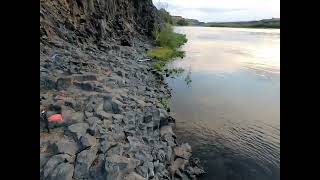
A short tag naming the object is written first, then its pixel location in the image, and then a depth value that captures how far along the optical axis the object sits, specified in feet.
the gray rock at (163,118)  20.92
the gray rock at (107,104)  18.24
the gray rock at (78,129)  13.67
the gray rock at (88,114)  16.21
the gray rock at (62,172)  10.90
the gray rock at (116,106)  18.65
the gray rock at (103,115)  16.77
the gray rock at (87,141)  13.15
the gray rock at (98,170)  11.74
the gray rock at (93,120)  15.49
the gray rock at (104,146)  13.26
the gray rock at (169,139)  18.37
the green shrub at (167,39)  64.62
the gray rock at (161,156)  15.53
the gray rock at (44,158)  11.25
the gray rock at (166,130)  19.60
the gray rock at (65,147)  12.24
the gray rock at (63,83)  19.11
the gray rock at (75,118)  14.88
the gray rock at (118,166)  11.98
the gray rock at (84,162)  11.52
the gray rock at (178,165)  15.65
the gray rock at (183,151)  17.36
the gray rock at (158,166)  14.42
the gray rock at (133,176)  12.21
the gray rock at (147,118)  19.17
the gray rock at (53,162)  10.87
